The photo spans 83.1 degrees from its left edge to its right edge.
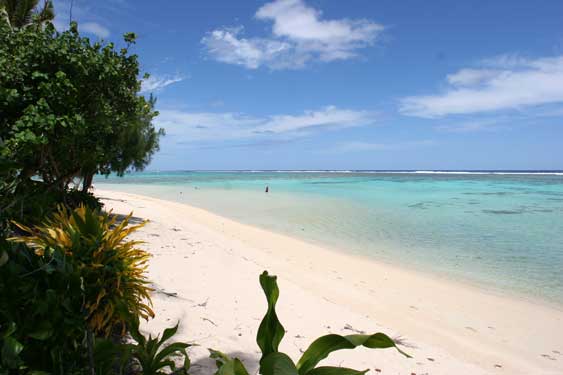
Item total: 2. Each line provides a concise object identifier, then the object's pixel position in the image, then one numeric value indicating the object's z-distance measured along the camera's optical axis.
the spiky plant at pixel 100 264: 2.35
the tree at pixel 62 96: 4.76
